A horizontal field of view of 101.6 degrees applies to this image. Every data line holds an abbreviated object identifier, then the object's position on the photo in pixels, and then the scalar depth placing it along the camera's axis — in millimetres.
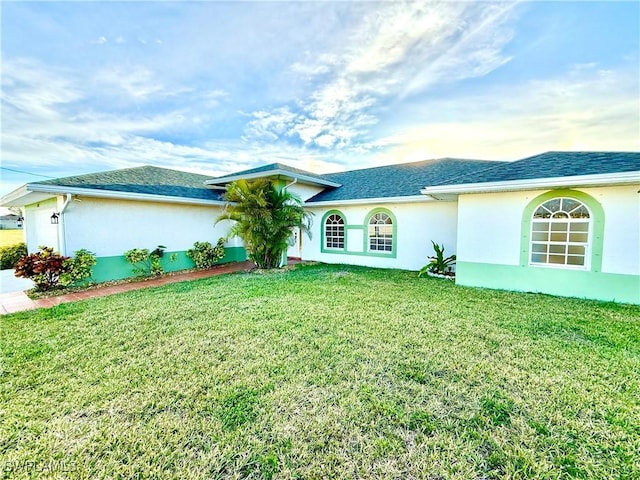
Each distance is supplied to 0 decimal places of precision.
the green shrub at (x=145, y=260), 10734
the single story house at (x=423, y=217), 7090
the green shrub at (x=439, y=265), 10570
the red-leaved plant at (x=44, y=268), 8438
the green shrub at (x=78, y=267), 9031
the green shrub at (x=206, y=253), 12805
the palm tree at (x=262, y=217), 10945
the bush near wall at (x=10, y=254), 13750
